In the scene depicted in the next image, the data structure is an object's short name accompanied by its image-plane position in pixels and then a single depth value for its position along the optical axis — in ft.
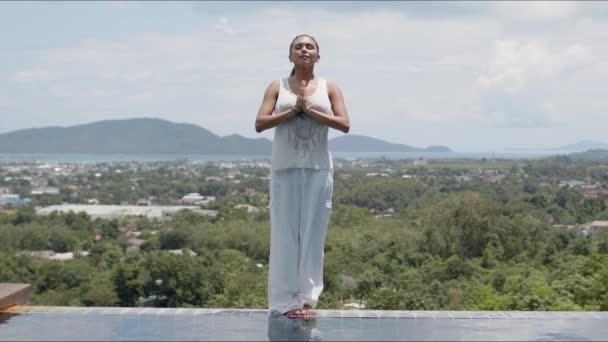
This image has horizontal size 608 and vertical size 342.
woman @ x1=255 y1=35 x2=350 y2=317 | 14.60
